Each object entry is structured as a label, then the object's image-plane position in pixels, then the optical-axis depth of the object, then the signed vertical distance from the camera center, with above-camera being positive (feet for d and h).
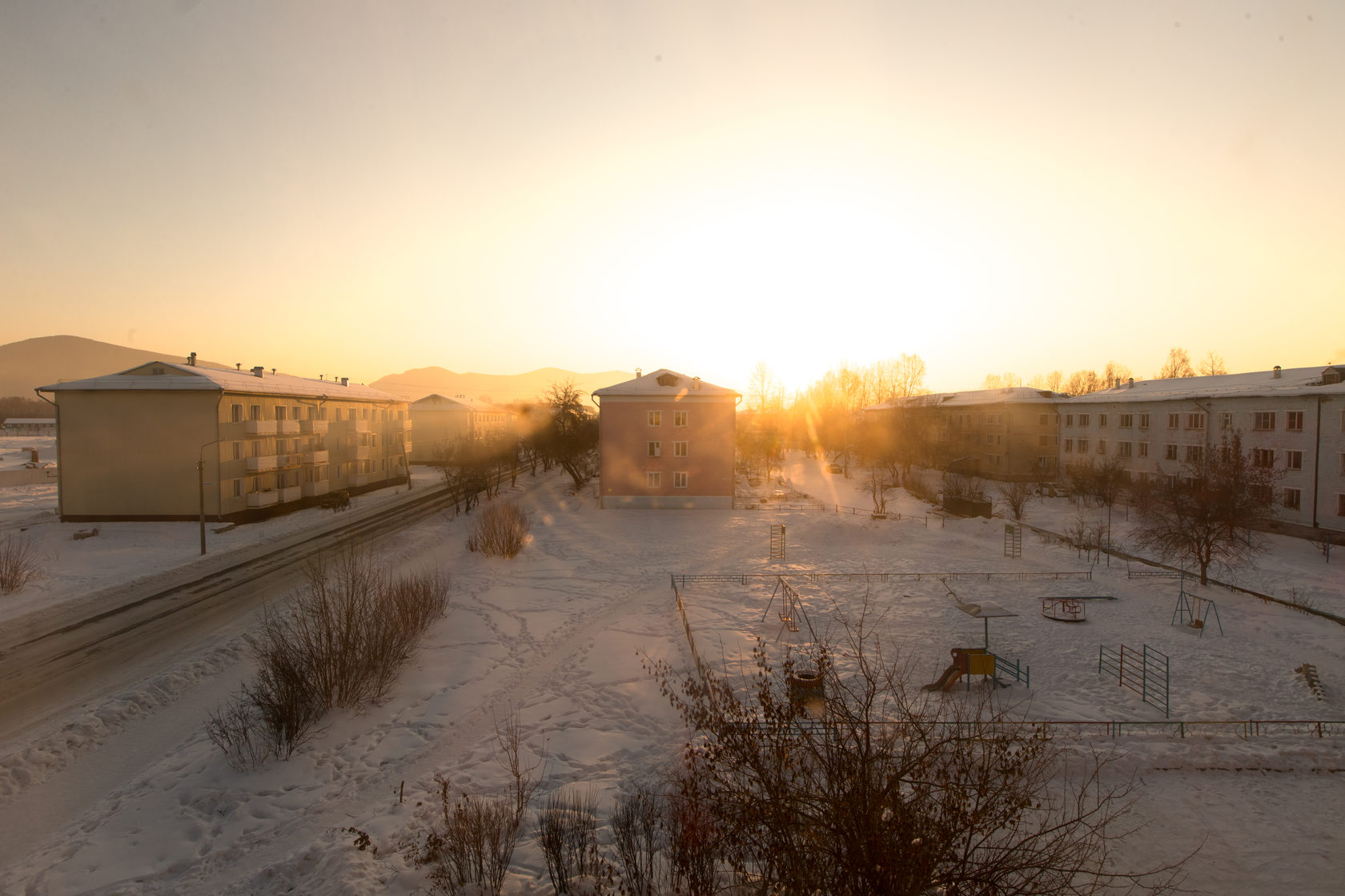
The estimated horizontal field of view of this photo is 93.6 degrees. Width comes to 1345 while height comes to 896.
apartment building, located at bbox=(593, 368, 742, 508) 123.34 -4.42
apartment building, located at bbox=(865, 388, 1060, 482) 171.01 +0.05
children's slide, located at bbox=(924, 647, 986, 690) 44.19 -16.87
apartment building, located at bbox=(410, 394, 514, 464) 215.10 -0.39
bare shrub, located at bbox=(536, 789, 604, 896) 23.02 -16.90
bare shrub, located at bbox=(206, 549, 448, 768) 35.19 -15.87
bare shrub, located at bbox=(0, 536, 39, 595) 62.23 -16.20
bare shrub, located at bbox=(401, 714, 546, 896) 22.80 -16.51
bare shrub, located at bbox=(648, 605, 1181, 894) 14.66 -9.73
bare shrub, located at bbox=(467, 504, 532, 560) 83.76 -15.17
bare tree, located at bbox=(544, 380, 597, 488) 146.41 -1.47
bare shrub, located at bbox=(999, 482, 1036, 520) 118.73 -13.12
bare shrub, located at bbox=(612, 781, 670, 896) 21.85 -16.53
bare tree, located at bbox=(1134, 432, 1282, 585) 73.67 -9.30
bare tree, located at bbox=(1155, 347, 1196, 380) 310.72 +34.90
